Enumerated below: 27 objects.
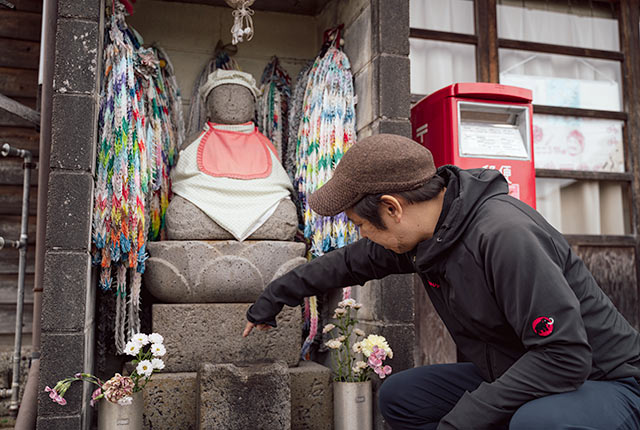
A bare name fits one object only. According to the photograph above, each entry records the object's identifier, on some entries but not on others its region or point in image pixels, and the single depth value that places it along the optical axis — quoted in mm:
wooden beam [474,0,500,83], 4633
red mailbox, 3551
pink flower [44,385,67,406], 2623
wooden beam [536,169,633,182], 4637
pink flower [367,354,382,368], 2936
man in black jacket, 1650
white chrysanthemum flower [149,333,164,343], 2738
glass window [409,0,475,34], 4582
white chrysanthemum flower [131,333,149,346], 2743
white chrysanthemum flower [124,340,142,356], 2719
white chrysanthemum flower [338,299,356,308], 3172
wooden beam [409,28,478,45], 4539
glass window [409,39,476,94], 4547
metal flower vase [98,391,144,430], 2697
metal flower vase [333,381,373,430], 3029
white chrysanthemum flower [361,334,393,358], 2963
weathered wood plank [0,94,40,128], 3279
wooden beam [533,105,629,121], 4695
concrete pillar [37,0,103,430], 2768
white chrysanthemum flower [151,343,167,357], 2693
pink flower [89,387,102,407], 2686
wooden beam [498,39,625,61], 4719
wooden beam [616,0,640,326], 4816
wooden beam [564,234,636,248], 4650
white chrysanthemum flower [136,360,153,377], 2699
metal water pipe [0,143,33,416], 3430
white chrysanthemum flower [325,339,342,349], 3051
